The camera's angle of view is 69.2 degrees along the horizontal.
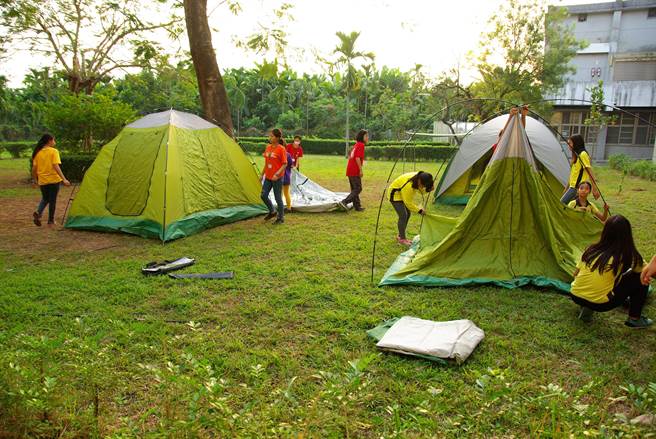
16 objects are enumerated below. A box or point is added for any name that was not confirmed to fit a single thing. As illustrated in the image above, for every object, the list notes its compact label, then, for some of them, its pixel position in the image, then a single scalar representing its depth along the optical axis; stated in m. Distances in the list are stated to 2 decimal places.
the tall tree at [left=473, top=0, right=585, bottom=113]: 20.00
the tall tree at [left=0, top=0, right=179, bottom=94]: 13.70
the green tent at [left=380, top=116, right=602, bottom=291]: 4.99
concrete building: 25.02
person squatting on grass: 3.87
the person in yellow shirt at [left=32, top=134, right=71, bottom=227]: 7.46
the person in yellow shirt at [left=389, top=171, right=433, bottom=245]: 6.09
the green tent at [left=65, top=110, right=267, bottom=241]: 6.93
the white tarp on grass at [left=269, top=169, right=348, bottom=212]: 9.01
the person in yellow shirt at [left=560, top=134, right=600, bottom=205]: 6.41
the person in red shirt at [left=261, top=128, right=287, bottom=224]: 7.76
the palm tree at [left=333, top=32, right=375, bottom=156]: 26.00
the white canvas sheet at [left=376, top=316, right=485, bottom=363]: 3.46
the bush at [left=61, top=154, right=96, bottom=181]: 13.34
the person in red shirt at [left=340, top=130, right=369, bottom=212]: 8.78
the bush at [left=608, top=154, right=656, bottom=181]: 14.57
